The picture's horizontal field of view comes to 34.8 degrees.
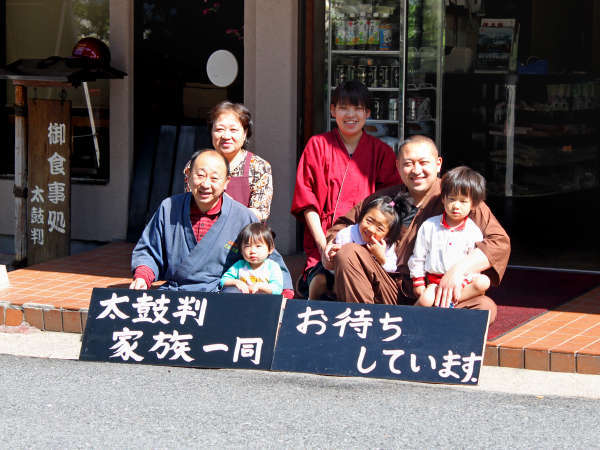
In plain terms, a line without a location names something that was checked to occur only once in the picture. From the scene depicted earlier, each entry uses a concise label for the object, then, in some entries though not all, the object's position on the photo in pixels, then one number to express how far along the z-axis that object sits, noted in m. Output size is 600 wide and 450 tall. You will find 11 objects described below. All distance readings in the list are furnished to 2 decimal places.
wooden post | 8.02
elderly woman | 6.02
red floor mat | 6.06
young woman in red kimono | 5.89
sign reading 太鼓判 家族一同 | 5.18
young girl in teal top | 5.45
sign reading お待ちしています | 4.88
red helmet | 8.37
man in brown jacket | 5.16
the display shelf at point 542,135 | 10.39
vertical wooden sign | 8.06
